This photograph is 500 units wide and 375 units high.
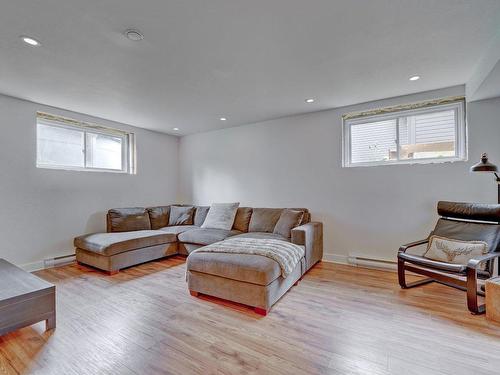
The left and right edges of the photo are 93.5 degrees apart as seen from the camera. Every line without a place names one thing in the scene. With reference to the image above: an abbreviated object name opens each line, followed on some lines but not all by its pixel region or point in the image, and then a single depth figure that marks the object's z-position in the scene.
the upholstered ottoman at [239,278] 2.15
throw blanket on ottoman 2.39
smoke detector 1.85
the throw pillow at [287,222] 3.46
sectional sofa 2.23
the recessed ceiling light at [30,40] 1.91
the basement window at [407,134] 3.02
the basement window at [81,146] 3.54
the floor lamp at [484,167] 2.41
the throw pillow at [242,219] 4.08
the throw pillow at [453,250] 2.44
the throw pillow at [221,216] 4.09
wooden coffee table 1.72
